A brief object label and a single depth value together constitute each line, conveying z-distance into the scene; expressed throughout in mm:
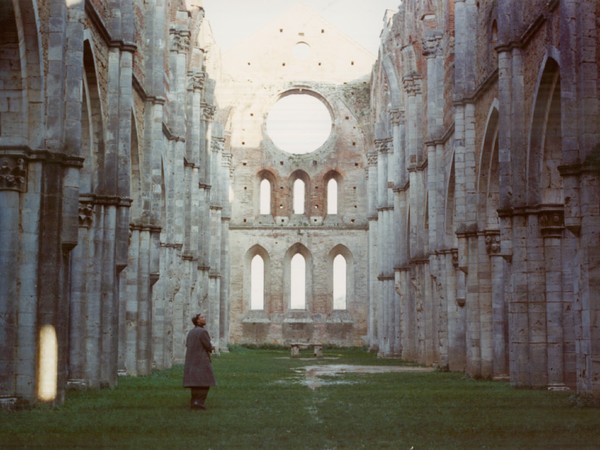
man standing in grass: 14055
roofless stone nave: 14047
